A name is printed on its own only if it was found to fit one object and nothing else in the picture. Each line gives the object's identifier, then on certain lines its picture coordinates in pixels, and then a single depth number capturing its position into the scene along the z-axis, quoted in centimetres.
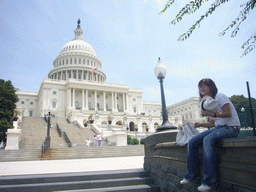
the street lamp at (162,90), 705
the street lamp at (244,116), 512
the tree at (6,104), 2988
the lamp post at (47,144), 1830
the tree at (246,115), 482
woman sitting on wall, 339
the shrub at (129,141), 3151
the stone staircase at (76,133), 2487
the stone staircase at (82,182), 552
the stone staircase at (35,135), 2169
